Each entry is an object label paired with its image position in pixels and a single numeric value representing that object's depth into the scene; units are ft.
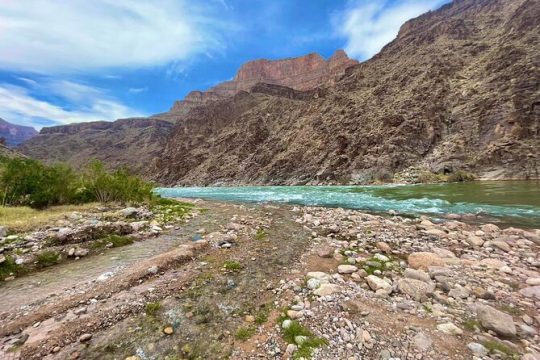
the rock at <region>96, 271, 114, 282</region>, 24.37
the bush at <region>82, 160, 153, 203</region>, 75.31
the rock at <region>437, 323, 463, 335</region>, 15.05
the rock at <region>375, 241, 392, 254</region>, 29.68
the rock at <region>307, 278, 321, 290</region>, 20.92
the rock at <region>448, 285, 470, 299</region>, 18.95
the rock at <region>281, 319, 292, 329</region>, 16.37
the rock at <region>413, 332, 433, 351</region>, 13.80
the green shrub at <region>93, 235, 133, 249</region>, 35.71
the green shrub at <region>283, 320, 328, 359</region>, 13.98
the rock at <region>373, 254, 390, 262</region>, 26.47
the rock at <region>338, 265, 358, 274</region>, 24.20
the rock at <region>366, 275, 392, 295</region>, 20.11
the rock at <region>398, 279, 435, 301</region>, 19.36
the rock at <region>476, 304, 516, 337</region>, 14.66
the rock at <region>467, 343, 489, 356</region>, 13.31
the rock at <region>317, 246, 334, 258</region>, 28.84
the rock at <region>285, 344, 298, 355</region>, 14.18
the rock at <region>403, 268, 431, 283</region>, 21.74
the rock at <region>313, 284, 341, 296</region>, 19.71
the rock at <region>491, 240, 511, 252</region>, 29.06
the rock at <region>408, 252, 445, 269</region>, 24.93
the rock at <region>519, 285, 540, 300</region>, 18.79
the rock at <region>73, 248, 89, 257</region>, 32.02
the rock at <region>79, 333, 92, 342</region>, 15.75
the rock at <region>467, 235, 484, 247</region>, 30.96
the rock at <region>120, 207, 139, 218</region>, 53.50
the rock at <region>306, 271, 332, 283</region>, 22.18
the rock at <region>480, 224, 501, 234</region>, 36.37
